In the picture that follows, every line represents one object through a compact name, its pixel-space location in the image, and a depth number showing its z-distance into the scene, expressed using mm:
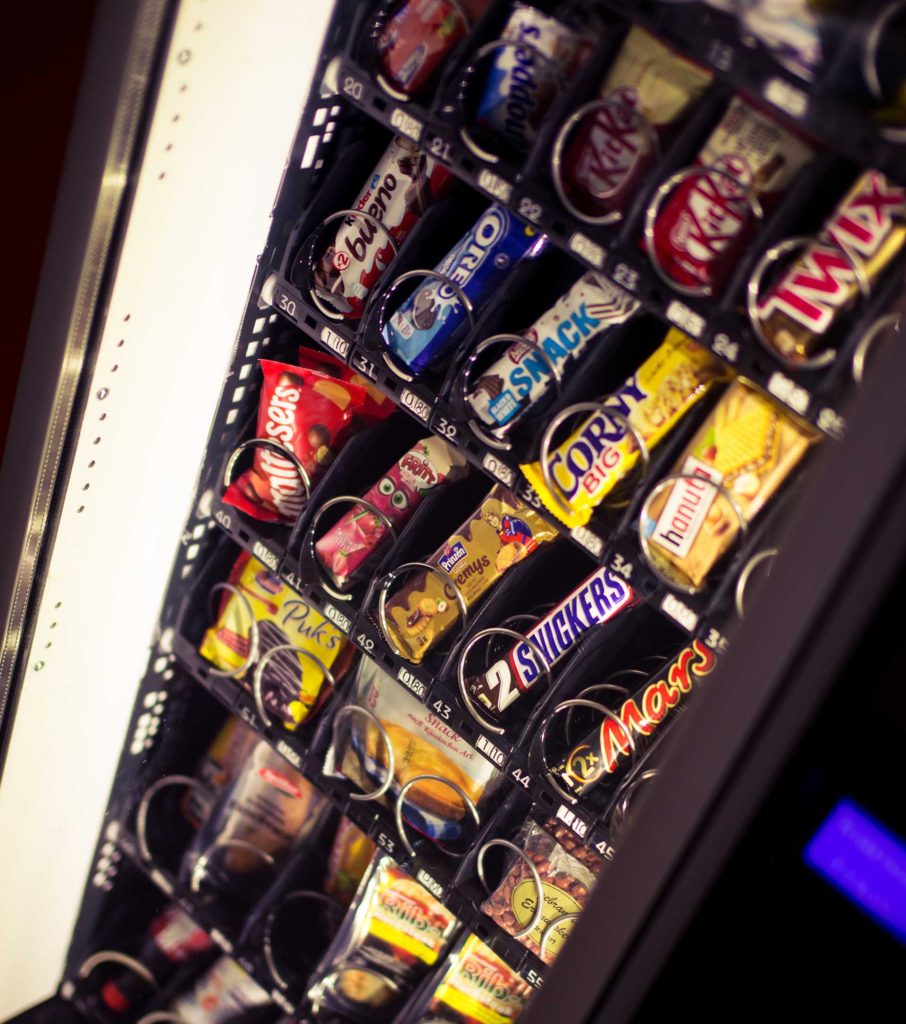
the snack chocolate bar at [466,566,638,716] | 1385
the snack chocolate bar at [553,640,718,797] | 1321
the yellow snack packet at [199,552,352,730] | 1689
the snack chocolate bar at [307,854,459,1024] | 1684
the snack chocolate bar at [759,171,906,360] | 1061
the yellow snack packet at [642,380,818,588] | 1200
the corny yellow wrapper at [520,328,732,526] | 1286
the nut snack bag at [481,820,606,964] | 1452
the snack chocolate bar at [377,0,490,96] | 1312
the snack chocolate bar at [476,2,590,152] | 1255
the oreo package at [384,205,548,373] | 1397
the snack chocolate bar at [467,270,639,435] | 1318
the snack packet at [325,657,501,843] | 1562
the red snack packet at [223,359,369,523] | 1583
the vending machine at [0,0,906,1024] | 1007
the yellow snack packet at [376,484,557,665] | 1456
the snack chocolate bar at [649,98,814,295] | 1151
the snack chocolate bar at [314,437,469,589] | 1525
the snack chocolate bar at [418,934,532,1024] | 1626
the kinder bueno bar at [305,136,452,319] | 1466
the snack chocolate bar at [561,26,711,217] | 1198
